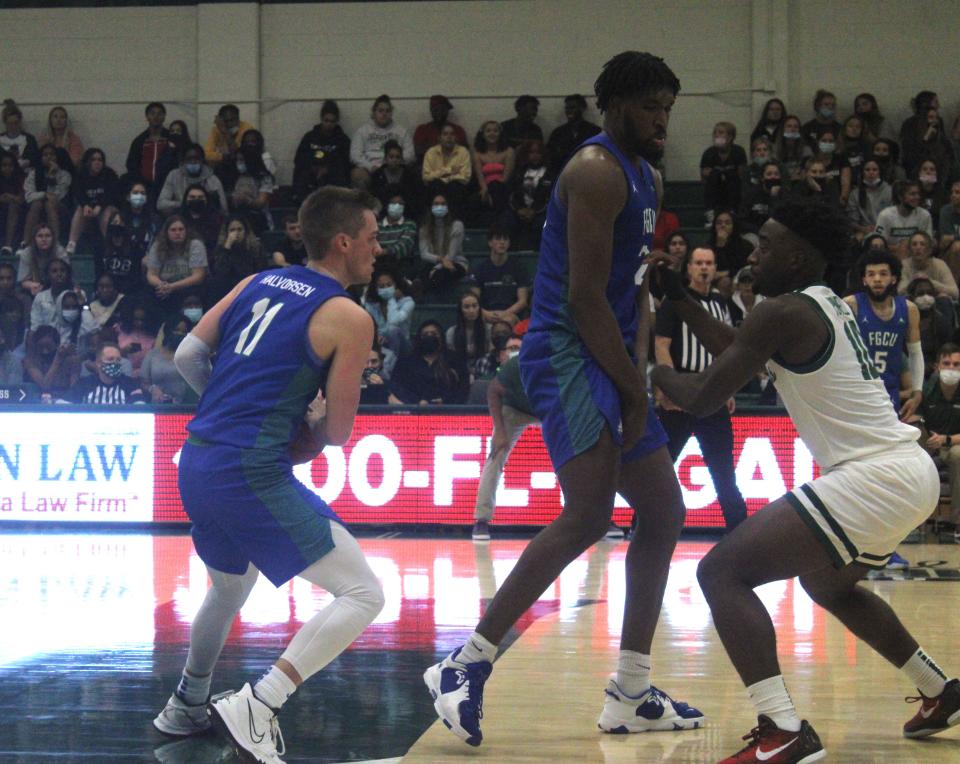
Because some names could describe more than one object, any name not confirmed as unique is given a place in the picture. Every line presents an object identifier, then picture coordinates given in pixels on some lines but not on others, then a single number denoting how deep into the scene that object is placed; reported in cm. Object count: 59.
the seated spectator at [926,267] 1138
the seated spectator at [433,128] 1428
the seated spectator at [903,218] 1211
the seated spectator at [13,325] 1260
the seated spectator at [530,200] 1316
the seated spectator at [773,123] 1354
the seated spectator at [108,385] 1079
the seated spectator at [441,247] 1275
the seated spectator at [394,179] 1338
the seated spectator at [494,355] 1098
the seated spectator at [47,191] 1409
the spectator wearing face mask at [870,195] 1277
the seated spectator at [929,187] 1264
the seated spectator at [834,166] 1279
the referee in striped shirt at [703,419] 642
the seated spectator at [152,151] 1420
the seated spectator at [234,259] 1234
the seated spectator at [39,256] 1338
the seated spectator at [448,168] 1349
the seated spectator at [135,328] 1229
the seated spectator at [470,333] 1134
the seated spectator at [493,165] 1372
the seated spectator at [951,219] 1213
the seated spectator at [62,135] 1498
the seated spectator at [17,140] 1454
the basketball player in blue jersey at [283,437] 351
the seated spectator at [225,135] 1441
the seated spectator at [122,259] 1307
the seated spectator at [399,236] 1284
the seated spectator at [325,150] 1409
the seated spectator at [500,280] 1195
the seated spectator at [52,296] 1273
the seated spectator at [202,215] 1323
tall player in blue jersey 374
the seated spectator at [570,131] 1352
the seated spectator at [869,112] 1366
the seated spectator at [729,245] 1198
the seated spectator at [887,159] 1307
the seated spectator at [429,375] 1057
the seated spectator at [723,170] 1307
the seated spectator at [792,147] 1332
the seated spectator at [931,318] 1062
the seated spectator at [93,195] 1398
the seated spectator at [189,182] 1375
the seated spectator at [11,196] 1416
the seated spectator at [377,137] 1411
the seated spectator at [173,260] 1263
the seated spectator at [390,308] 1154
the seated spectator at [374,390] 1044
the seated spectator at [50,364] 1181
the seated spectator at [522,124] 1400
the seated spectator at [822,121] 1349
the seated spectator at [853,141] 1317
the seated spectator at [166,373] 1081
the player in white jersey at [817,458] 356
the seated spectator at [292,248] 1262
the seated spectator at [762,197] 1262
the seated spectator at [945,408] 953
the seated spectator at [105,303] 1257
